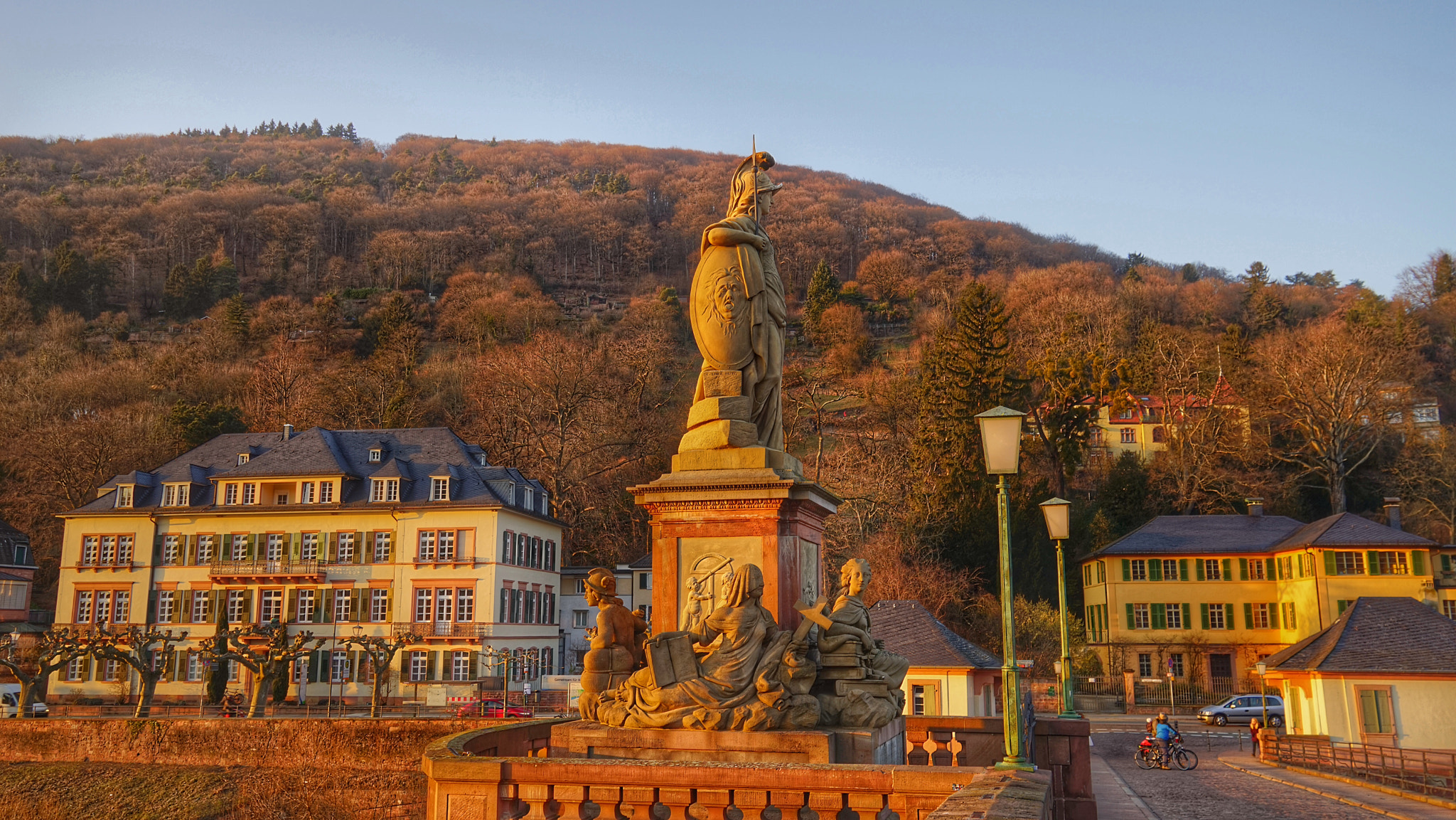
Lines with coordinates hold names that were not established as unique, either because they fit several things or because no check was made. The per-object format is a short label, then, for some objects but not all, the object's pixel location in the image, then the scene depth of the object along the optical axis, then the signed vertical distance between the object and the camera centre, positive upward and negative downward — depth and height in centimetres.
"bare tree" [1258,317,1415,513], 5475 +1086
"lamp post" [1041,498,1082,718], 1709 +148
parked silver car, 4281 -336
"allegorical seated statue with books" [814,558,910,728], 880 -39
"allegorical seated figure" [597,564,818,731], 848 -41
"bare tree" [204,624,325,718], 3478 -85
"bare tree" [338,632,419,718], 3691 -96
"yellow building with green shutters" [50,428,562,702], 4472 +274
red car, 3444 -270
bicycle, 2839 -335
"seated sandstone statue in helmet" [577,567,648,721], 947 -16
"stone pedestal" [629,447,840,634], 974 +80
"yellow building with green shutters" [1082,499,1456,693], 5059 +100
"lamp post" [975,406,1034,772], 842 +122
